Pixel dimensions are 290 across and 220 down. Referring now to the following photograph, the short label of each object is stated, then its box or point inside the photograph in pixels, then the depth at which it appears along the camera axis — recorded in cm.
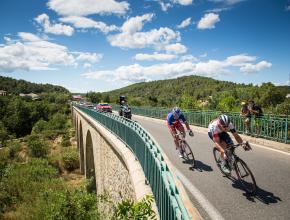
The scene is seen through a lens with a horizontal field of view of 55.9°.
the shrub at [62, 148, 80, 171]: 3762
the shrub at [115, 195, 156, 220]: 405
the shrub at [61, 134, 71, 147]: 5536
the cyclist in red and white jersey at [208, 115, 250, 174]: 613
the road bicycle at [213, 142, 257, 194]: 551
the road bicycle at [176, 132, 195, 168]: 796
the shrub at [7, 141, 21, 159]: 5178
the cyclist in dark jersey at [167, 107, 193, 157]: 867
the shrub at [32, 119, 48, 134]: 8585
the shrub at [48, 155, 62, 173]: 3759
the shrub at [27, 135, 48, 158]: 4584
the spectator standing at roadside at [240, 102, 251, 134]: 1184
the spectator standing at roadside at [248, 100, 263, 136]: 1138
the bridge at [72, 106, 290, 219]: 401
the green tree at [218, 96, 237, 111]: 3218
